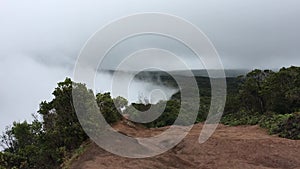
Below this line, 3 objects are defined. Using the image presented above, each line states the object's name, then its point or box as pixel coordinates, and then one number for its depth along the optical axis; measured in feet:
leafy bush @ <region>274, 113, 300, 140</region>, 59.82
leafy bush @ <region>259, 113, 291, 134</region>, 65.62
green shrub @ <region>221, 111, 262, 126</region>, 81.48
